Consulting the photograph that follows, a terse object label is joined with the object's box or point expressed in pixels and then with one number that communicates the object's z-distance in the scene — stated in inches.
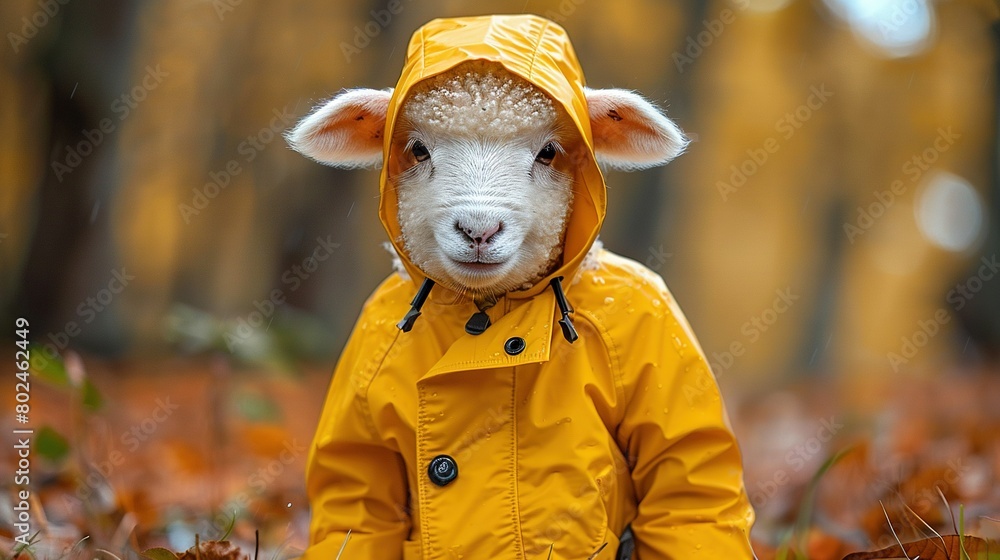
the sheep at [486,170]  86.6
